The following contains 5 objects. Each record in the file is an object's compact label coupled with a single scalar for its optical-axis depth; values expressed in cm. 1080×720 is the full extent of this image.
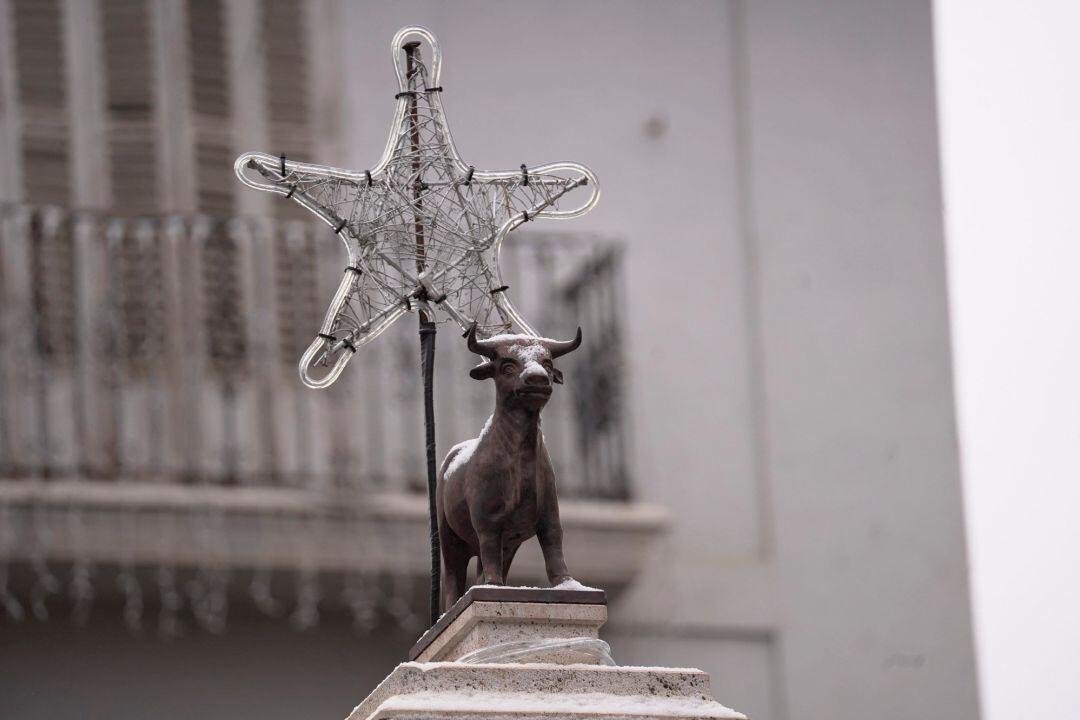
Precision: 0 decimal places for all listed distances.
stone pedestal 806
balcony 1622
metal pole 913
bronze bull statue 859
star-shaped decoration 931
